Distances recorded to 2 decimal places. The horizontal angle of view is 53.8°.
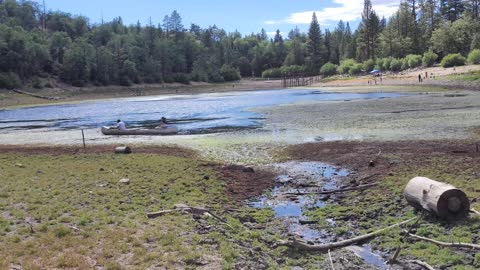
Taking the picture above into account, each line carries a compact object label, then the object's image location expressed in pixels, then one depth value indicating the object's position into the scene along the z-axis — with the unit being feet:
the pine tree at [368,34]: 477.77
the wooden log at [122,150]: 80.07
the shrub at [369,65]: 425.69
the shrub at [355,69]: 433.48
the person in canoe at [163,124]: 117.67
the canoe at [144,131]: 116.37
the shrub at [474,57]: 279.49
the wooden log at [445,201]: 35.83
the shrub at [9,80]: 362.12
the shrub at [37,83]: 397.29
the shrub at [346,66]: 464.65
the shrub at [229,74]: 628.69
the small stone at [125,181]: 54.60
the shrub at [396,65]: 380.21
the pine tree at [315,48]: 603.26
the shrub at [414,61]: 357.00
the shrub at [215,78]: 602.61
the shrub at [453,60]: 298.13
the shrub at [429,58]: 342.23
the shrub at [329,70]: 510.17
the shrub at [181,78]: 560.61
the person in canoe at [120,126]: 121.11
